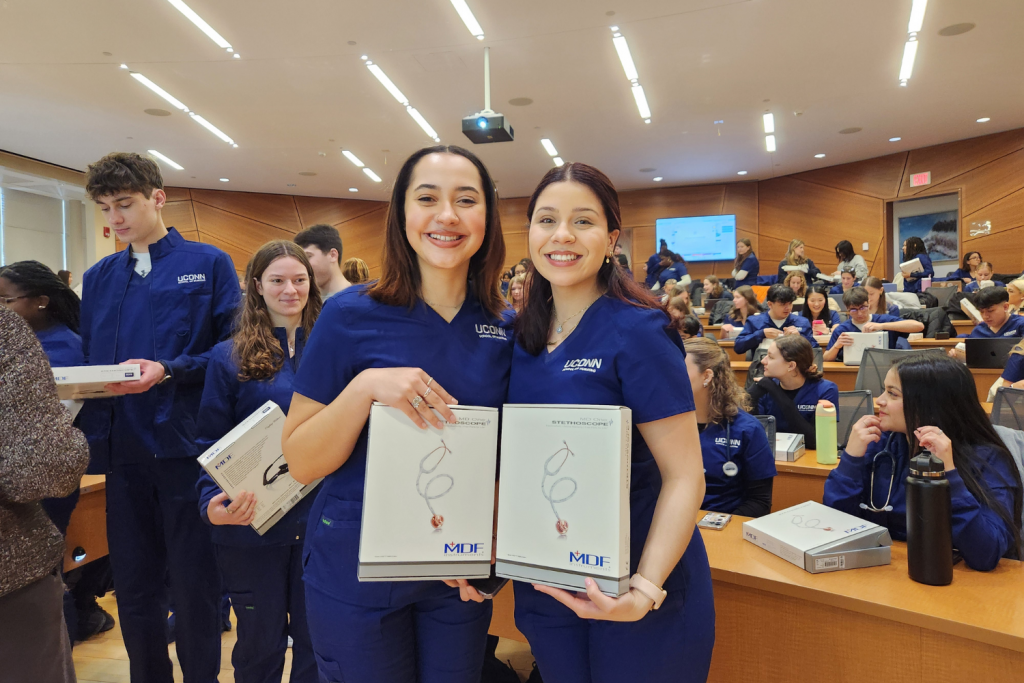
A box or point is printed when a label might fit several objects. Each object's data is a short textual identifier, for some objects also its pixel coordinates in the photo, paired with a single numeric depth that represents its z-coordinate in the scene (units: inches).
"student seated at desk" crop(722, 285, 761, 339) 261.7
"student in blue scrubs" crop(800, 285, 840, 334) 245.0
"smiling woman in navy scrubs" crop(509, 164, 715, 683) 39.9
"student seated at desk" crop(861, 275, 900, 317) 240.0
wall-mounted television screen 512.1
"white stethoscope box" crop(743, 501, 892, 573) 59.1
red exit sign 413.7
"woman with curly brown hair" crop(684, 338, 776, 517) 92.4
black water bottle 53.6
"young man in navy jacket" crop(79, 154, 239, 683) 73.7
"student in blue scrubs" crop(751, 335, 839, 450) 127.9
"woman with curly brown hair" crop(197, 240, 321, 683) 67.7
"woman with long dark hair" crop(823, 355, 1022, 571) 58.2
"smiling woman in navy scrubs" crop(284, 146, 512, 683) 39.5
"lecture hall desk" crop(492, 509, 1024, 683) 49.1
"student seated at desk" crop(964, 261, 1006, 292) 317.0
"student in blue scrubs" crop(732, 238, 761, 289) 422.9
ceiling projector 266.7
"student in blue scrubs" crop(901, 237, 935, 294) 337.1
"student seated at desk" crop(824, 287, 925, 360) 214.2
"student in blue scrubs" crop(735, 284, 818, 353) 223.6
